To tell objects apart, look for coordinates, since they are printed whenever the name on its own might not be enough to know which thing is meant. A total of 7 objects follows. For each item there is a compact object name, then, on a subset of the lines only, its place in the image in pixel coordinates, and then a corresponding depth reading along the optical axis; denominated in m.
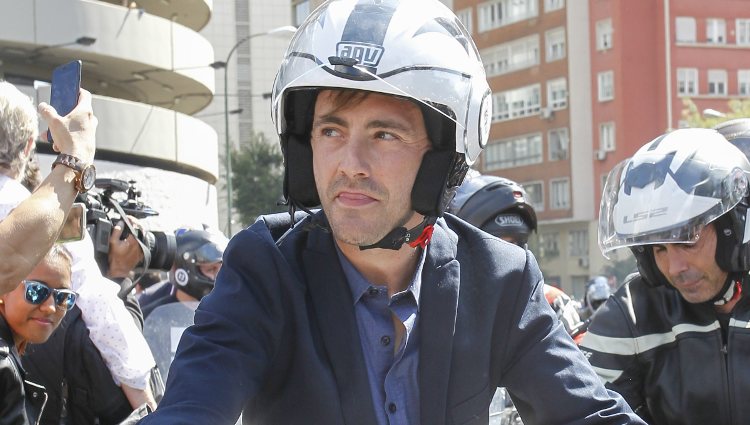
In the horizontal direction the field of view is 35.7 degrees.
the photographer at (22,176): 3.54
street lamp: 31.68
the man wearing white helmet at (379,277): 2.51
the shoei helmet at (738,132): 4.67
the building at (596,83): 55.53
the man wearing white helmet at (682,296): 3.97
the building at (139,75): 24.39
